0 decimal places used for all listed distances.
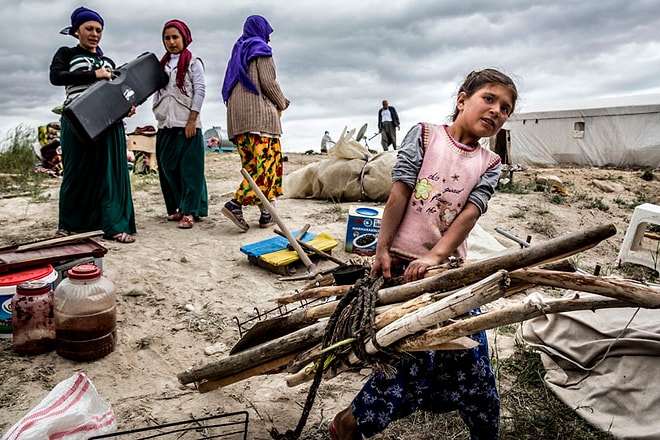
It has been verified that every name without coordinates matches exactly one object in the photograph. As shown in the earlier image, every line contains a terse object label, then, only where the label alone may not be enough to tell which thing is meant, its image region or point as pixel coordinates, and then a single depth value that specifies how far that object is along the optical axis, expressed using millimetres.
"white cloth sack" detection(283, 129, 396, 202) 6836
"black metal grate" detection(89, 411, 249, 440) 1999
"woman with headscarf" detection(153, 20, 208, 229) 4754
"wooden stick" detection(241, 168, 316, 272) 3869
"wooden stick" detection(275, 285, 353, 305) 1823
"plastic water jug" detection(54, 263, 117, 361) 2436
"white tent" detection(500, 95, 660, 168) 14914
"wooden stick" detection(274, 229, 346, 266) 4054
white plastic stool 4520
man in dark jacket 15812
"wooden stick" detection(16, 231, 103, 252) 2958
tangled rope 1388
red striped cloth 1657
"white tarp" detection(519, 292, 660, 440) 2131
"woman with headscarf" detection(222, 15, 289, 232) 4797
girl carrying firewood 1728
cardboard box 4445
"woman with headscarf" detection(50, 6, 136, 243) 4051
